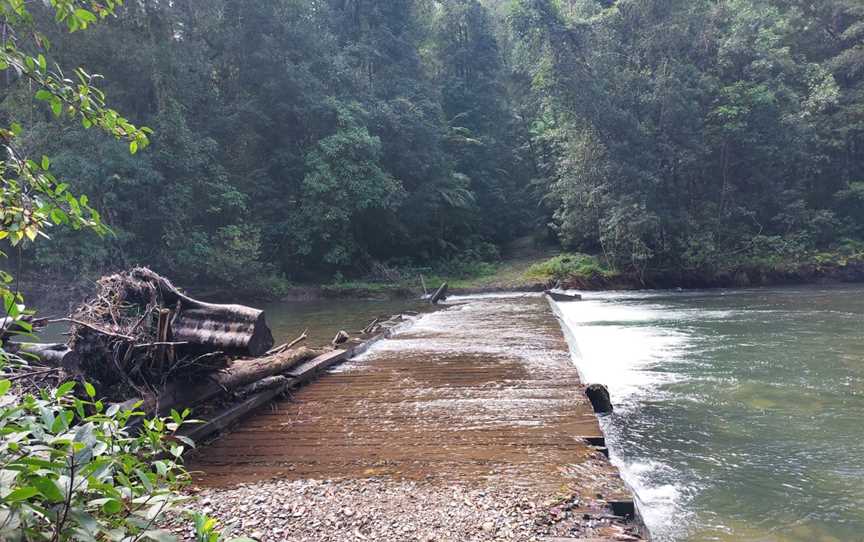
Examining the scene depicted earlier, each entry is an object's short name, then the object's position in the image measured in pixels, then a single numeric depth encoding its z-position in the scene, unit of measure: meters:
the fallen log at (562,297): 19.31
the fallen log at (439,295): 19.73
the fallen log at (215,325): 4.41
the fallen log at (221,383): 4.28
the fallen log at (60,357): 3.97
